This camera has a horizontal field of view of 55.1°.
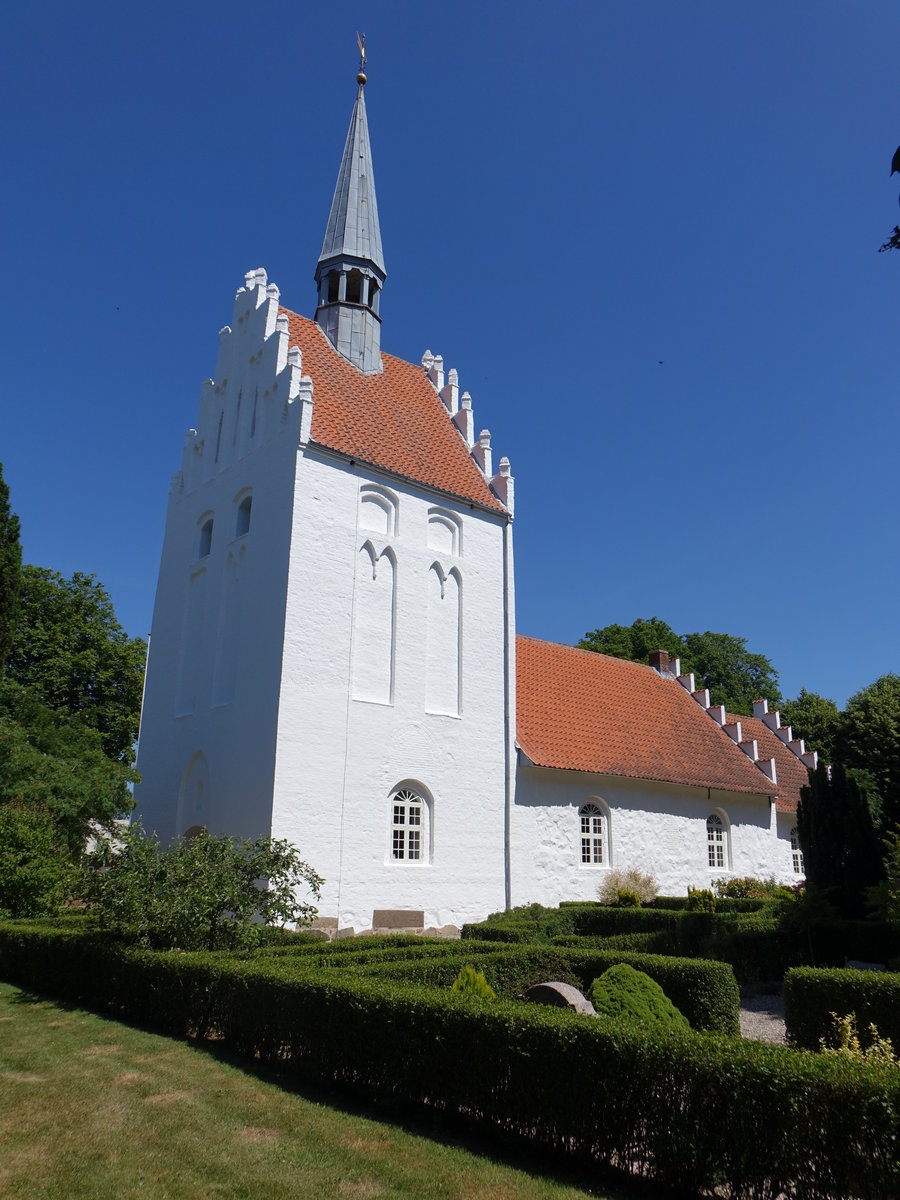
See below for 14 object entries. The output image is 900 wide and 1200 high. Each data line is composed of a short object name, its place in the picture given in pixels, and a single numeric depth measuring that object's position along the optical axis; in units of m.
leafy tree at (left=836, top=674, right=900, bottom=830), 28.14
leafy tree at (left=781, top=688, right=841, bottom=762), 40.78
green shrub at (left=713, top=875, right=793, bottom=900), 24.42
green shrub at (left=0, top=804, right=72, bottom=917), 15.60
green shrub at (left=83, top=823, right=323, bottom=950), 11.37
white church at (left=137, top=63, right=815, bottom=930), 18.52
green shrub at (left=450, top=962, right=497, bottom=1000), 9.08
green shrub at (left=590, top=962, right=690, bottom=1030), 8.05
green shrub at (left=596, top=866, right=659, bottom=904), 22.56
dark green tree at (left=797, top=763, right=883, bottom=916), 19.34
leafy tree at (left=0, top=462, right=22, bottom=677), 23.36
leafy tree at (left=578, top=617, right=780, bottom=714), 49.28
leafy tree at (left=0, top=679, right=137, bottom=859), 17.44
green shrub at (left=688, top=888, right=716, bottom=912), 20.48
